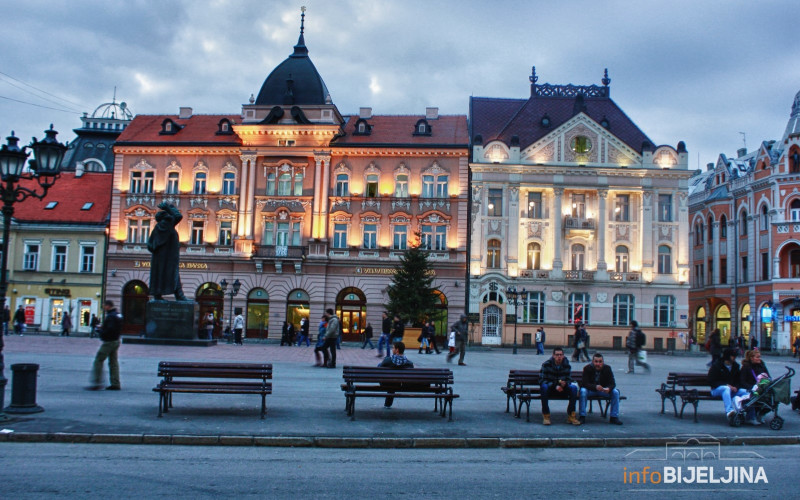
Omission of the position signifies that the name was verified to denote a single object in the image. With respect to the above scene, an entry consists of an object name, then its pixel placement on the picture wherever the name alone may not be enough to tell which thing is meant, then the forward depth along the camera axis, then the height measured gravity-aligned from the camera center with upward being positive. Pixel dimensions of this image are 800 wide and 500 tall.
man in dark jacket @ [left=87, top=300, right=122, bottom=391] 14.01 -1.00
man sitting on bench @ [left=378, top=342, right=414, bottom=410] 13.98 -1.08
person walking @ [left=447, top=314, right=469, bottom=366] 25.39 -0.88
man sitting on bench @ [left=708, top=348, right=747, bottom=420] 13.33 -1.04
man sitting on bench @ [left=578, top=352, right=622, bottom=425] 12.52 -1.28
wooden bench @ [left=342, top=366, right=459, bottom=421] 12.26 -1.31
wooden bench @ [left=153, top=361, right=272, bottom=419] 11.76 -1.29
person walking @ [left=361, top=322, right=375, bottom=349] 37.84 -1.48
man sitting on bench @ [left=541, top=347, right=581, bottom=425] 12.23 -1.24
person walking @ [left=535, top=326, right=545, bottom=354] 38.74 -1.53
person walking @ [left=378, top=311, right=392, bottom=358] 28.04 -1.00
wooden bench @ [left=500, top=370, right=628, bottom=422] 12.66 -1.44
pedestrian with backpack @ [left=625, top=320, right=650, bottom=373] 23.77 -0.98
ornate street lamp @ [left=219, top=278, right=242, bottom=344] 41.19 +0.98
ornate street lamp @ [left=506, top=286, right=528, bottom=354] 41.80 +1.21
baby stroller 12.55 -1.43
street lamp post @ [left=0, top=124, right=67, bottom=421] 11.84 +2.38
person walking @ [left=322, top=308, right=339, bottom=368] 20.92 -0.99
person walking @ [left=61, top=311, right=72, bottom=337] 41.53 -1.54
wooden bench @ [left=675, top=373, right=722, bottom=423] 12.93 -1.35
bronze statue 23.25 +1.55
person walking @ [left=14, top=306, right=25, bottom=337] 39.80 -1.36
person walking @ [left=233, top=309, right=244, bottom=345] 36.94 -1.35
